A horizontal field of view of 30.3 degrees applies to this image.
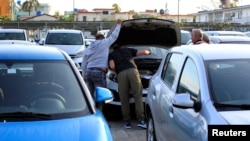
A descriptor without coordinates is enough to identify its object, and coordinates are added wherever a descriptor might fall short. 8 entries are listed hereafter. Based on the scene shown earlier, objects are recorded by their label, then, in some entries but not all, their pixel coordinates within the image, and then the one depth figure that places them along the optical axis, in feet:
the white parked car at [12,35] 58.29
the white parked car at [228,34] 58.13
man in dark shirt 26.50
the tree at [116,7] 368.15
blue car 12.92
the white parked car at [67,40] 57.58
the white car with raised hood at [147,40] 29.25
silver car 12.76
